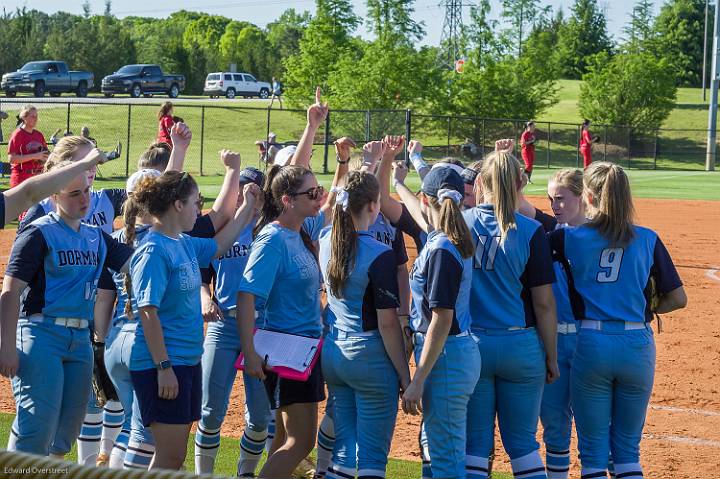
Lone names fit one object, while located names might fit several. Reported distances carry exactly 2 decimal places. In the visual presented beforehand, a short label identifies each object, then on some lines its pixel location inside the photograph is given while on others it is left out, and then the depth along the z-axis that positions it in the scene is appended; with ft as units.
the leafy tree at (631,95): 188.55
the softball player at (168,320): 14.65
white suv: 201.77
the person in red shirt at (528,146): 94.48
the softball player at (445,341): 14.74
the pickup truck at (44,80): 160.15
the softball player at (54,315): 15.25
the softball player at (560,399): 17.28
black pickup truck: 174.60
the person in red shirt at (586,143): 105.91
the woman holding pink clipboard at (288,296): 15.99
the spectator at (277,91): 166.89
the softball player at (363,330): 15.11
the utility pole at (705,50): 248.73
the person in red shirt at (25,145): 46.11
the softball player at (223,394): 17.98
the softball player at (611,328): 15.99
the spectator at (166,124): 55.17
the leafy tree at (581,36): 304.91
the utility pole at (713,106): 137.99
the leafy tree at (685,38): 291.17
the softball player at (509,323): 15.71
